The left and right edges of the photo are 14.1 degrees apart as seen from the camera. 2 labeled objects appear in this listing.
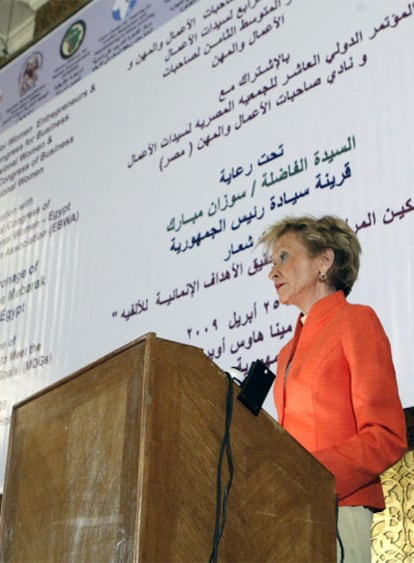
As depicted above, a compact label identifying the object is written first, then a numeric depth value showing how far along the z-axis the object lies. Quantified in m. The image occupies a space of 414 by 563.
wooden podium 2.84
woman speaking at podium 3.33
